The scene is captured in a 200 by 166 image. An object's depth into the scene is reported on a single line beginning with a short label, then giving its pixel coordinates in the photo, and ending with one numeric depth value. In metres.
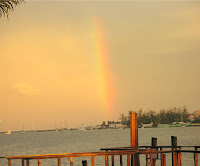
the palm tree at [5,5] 17.45
